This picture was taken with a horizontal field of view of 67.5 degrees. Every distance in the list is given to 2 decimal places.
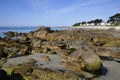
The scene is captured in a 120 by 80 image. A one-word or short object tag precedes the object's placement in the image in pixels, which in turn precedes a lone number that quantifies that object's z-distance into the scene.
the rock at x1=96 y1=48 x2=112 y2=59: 11.79
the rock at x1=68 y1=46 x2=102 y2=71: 8.16
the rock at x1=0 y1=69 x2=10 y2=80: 7.15
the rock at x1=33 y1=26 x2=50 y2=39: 26.00
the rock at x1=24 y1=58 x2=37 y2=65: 9.42
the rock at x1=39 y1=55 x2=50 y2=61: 10.58
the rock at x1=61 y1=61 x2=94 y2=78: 7.80
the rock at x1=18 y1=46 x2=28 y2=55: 12.69
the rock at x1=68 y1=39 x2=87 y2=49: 12.89
